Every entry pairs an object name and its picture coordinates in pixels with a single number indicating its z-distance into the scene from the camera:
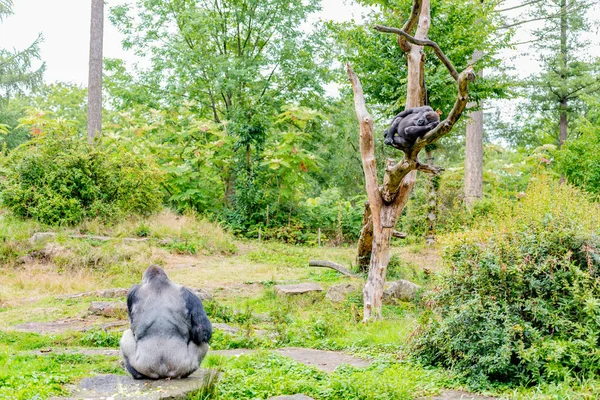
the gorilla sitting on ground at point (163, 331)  4.87
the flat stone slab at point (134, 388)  4.53
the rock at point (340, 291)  11.08
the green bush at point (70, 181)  15.52
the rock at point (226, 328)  8.16
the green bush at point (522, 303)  5.16
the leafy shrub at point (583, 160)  18.74
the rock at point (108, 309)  9.38
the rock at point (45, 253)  13.51
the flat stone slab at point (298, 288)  11.28
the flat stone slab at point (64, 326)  8.30
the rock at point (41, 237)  14.11
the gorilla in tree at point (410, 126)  8.22
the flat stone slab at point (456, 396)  4.96
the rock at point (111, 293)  10.92
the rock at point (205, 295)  10.40
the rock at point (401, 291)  10.96
